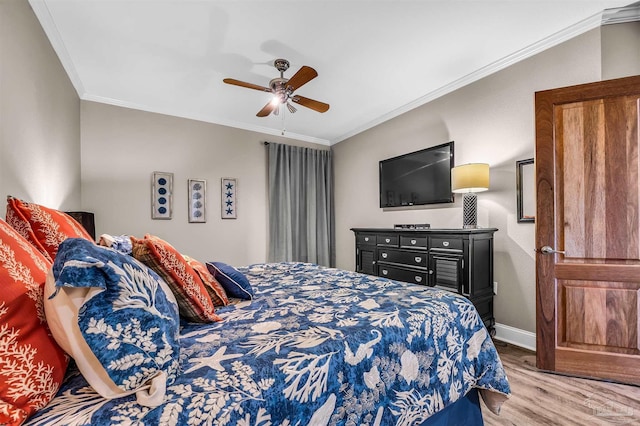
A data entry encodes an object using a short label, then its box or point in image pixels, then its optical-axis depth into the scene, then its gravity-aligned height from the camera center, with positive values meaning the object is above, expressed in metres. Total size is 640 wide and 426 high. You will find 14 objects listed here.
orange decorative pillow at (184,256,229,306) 1.45 -0.37
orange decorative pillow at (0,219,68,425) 0.61 -0.29
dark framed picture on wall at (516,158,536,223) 2.59 +0.21
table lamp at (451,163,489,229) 2.68 +0.27
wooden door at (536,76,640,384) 1.96 -0.13
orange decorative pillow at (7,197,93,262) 1.13 -0.03
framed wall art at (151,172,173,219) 3.71 +0.28
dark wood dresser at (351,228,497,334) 2.64 -0.47
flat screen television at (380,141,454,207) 3.31 +0.46
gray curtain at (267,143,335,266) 4.57 +0.16
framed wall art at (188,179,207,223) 3.95 +0.22
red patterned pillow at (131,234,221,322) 1.12 -0.24
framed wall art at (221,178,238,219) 4.20 +0.26
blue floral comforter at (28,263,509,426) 0.71 -0.45
